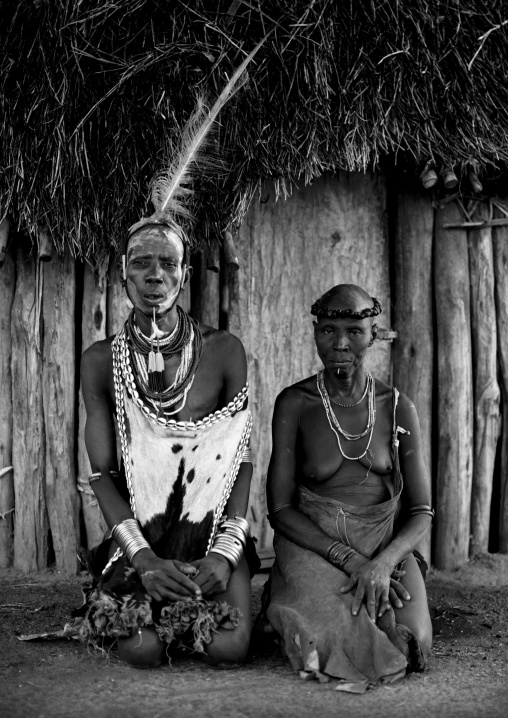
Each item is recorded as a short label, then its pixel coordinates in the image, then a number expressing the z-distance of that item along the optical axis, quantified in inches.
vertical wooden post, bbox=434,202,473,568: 195.0
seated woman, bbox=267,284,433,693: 132.3
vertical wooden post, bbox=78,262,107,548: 184.7
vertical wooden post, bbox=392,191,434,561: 197.0
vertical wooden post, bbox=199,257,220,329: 191.3
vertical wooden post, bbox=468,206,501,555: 197.6
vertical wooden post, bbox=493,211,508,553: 198.5
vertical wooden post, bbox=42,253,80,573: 184.9
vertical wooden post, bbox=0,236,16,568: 187.0
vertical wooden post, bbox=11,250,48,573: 185.8
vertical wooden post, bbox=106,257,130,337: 185.8
